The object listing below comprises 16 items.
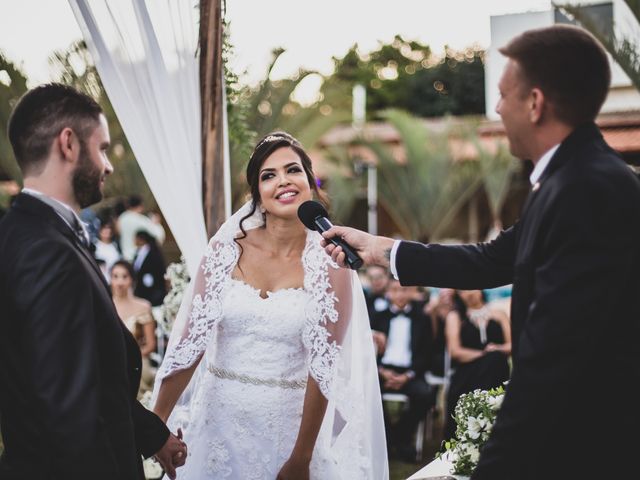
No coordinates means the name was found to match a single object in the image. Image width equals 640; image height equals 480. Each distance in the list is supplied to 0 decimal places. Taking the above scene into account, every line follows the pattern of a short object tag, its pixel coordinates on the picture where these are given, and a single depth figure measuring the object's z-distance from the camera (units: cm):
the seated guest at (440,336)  839
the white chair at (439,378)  819
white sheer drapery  380
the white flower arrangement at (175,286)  535
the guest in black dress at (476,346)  724
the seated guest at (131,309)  743
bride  348
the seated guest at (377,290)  832
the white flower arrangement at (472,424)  306
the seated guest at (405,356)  789
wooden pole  429
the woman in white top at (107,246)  967
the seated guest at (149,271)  921
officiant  187
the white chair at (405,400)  781
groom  200
